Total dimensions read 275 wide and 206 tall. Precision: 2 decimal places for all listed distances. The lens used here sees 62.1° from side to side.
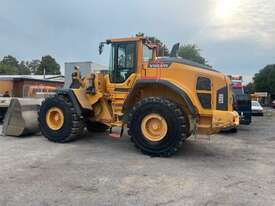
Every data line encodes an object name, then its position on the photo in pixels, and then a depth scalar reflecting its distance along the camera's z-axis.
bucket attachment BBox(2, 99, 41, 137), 6.77
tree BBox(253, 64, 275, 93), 43.30
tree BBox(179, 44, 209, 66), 36.07
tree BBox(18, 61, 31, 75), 57.73
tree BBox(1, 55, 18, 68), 61.31
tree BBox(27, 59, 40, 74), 64.15
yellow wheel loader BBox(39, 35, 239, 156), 5.22
